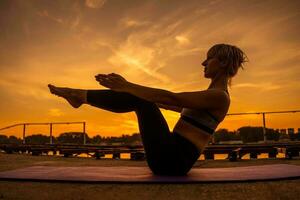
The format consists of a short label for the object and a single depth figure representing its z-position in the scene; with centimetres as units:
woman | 279
